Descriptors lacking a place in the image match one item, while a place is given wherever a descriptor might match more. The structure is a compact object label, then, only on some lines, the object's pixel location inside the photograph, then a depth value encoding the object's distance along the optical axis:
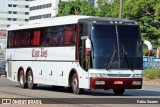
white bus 23.75
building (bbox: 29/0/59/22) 152.79
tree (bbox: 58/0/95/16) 106.34
